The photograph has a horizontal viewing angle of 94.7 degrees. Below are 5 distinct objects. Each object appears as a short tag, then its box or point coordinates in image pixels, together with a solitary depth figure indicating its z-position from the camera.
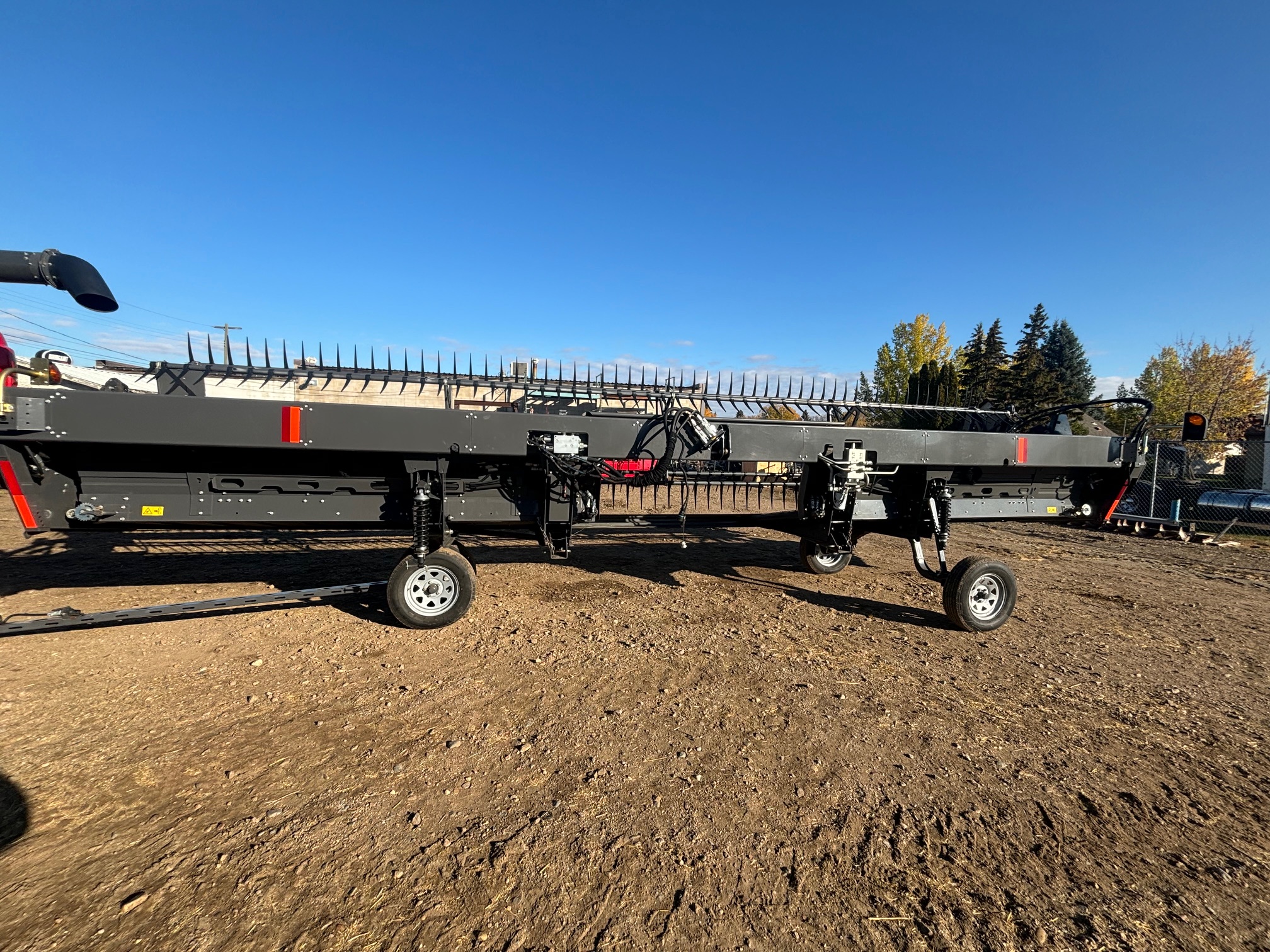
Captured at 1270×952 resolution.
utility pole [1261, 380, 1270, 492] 16.05
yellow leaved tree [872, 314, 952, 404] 35.88
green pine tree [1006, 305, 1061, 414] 31.72
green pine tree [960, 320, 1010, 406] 31.91
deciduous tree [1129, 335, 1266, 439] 25.91
